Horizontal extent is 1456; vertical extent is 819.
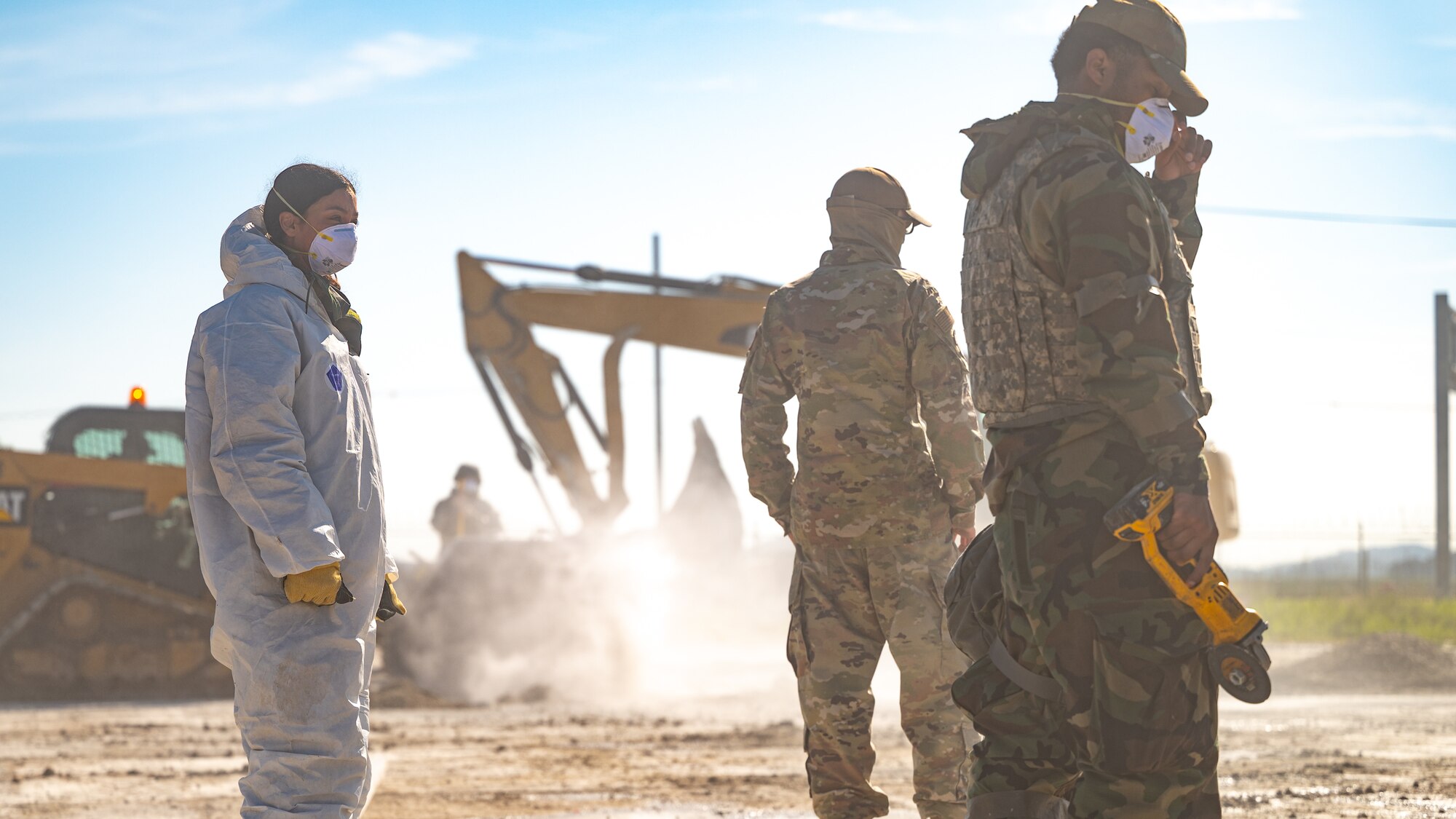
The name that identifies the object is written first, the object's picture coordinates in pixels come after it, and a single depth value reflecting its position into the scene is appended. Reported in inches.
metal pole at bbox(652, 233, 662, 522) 1055.6
